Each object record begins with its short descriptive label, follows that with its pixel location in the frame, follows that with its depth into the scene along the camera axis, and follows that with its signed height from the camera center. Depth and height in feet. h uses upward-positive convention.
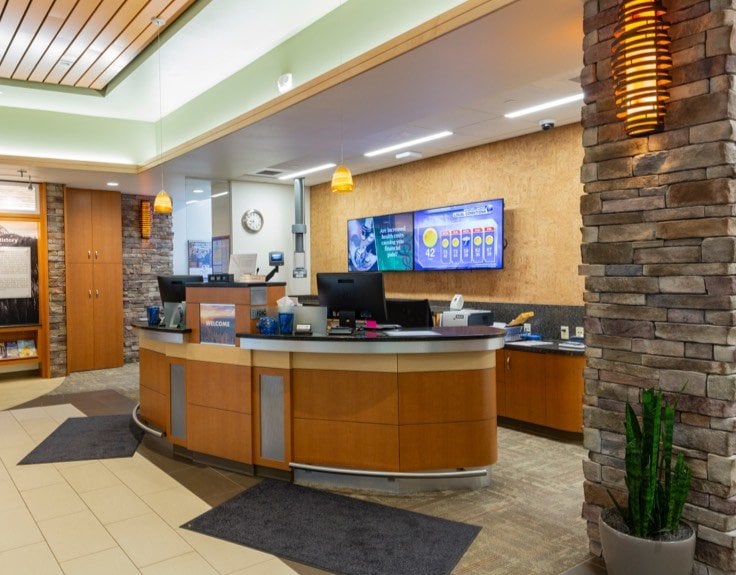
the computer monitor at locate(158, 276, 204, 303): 17.92 -0.32
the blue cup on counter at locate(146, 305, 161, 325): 17.56 -1.14
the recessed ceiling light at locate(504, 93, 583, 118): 16.41 +5.06
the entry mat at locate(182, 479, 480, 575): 9.78 -4.91
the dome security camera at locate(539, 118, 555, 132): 18.58 +4.95
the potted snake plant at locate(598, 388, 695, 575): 7.91 -3.39
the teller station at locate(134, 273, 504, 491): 12.77 -2.70
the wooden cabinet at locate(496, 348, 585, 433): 16.30 -3.44
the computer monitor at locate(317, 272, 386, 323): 14.47 -0.47
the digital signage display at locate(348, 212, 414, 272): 25.35 +1.53
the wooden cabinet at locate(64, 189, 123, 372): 29.27 +0.00
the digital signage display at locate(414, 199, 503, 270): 21.25 +1.51
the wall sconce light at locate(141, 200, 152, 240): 31.55 +3.43
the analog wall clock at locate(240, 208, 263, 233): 29.91 +2.99
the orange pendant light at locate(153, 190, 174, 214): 22.65 +2.95
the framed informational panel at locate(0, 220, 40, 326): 27.30 +0.33
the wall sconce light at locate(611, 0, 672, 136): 8.34 +3.11
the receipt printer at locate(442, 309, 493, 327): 18.84 -1.44
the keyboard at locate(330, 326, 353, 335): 13.93 -1.36
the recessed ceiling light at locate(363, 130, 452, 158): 20.70 +5.10
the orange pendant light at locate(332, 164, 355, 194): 17.71 +2.98
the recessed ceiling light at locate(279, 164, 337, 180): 26.20 +5.09
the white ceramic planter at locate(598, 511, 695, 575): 7.86 -3.97
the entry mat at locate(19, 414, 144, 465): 15.92 -4.92
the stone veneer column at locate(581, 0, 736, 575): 8.08 +0.13
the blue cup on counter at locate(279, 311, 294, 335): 13.69 -1.12
